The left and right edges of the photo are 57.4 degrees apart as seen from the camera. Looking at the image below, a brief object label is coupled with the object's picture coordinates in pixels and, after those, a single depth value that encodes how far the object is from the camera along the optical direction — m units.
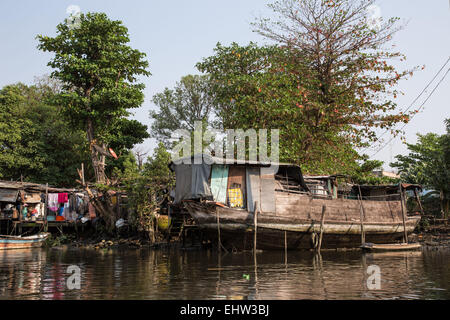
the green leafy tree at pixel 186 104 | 38.94
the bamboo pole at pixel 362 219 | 18.41
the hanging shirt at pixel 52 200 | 24.05
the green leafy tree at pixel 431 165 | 26.14
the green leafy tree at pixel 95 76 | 25.59
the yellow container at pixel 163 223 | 21.12
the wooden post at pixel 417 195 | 23.17
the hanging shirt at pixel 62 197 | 24.12
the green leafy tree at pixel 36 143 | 28.97
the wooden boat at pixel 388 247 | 17.05
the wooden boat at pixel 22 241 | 20.25
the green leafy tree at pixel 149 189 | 19.97
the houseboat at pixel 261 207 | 16.56
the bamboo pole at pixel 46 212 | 22.80
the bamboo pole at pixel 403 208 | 19.45
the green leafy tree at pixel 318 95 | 19.53
